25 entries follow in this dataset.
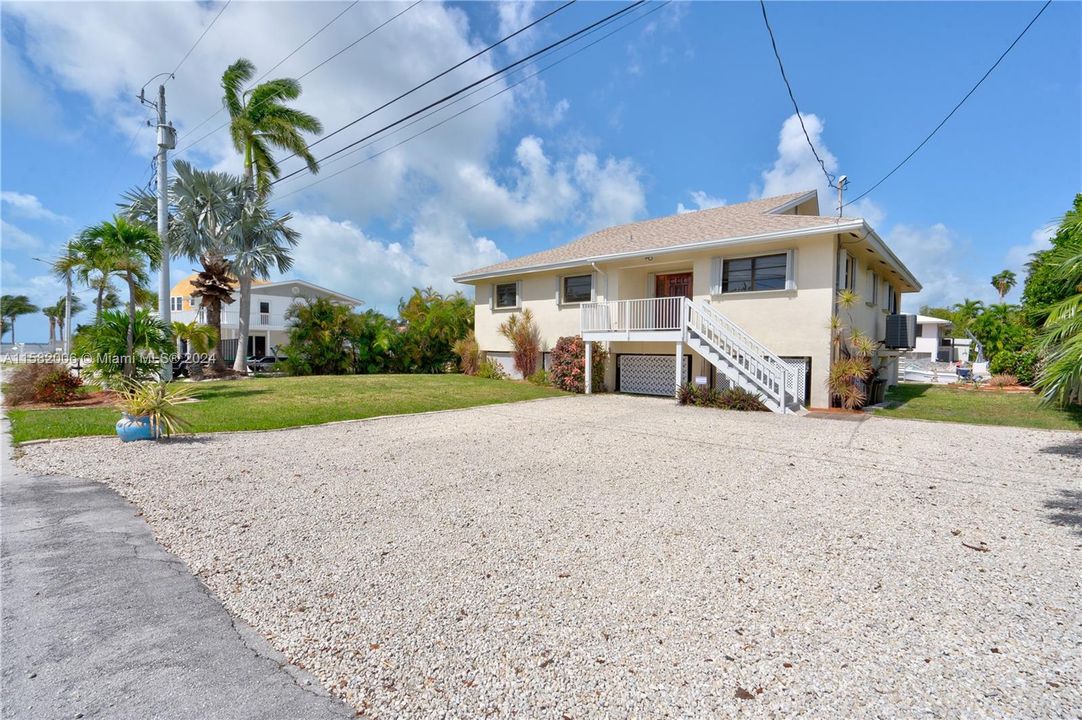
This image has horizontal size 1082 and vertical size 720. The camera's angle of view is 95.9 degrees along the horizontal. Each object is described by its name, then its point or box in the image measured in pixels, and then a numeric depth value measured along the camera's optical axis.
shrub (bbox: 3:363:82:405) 11.82
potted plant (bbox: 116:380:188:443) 7.77
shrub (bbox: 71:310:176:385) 10.70
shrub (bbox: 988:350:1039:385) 17.72
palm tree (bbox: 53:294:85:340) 58.36
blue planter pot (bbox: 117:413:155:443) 7.73
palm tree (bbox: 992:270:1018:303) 48.28
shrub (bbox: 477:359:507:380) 19.86
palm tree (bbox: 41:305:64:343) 63.22
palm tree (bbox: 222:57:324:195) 21.72
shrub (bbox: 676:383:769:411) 12.33
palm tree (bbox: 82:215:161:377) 11.81
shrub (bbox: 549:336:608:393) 16.50
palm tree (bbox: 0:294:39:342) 69.38
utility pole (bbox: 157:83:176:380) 15.02
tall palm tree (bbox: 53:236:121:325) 11.91
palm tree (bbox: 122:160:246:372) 20.09
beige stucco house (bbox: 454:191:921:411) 12.68
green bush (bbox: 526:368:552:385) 17.89
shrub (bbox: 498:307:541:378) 18.75
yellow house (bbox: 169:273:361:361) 34.91
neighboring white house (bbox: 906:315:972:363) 35.37
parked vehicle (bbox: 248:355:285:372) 25.08
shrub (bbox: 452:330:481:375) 21.05
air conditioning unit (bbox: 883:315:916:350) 16.31
